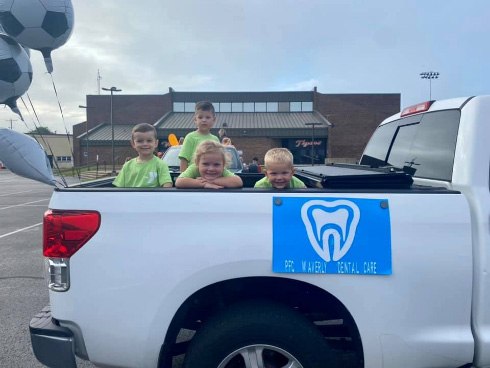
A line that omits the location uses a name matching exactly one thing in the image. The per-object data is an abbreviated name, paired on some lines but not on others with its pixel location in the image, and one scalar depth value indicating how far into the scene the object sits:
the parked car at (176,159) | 7.94
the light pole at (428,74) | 42.17
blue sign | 2.12
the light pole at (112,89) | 33.09
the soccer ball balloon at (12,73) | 3.49
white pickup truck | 2.13
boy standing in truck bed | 4.27
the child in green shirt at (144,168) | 3.42
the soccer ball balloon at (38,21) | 3.29
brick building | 48.97
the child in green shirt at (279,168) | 2.63
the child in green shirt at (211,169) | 2.62
